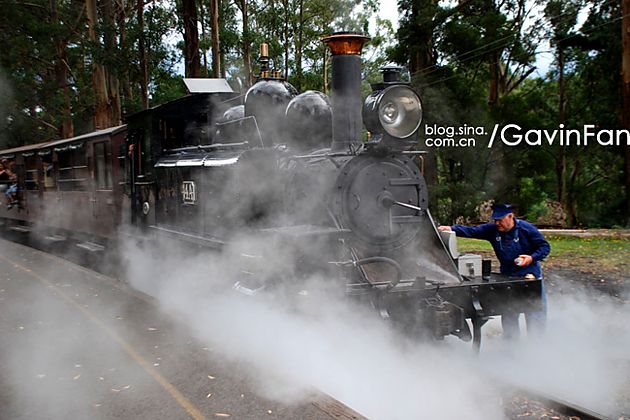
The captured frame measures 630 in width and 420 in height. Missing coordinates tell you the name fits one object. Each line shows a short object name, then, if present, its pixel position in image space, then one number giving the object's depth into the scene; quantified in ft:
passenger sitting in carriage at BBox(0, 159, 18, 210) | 59.72
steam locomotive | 17.30
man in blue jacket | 18.33
